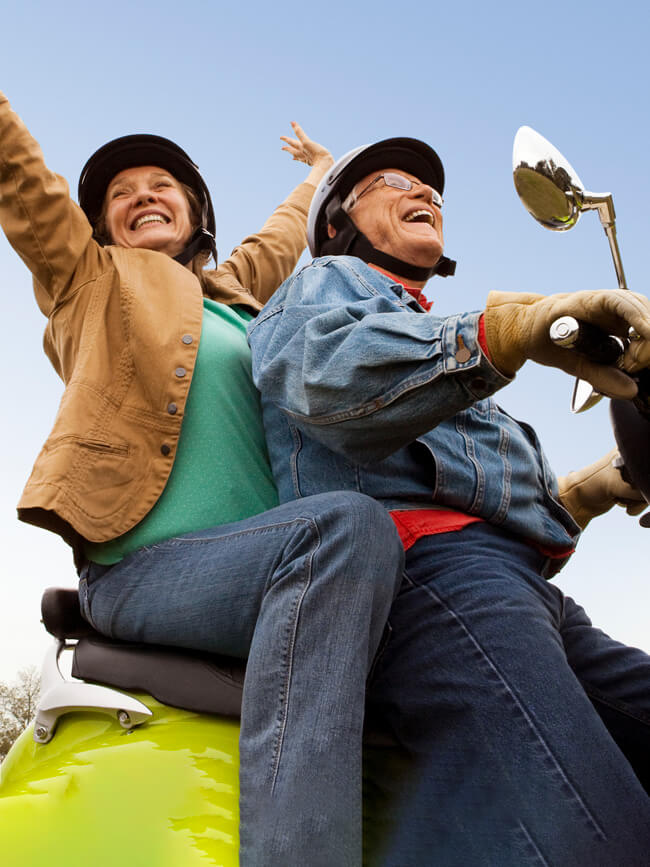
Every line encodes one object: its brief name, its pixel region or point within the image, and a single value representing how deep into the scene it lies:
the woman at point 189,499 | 1.72
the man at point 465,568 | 1.79
